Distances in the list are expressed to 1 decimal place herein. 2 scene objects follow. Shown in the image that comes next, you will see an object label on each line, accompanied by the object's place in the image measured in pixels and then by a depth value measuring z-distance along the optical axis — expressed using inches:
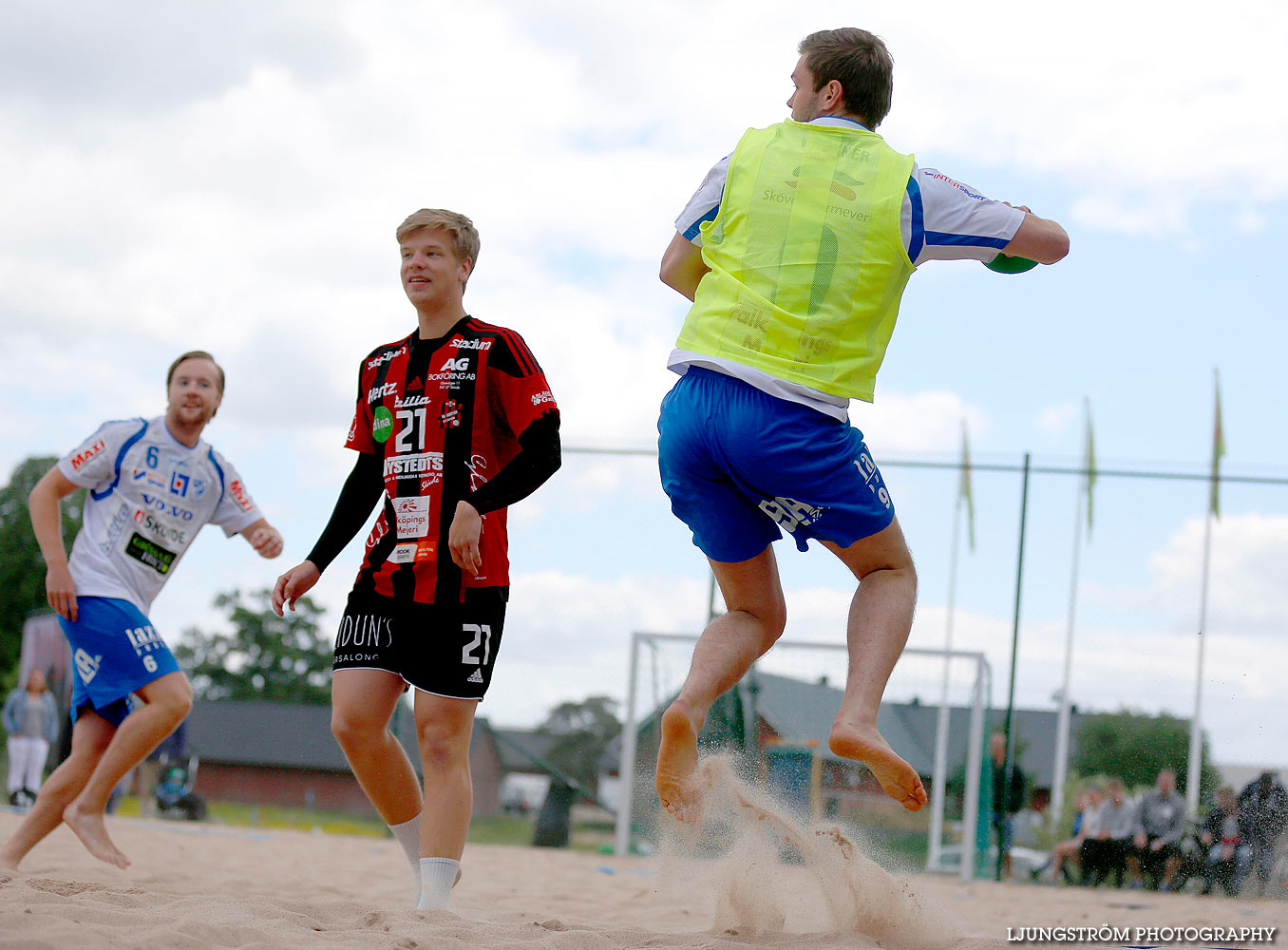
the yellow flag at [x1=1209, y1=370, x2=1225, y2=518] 576.7
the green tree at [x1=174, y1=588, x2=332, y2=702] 2267.5
